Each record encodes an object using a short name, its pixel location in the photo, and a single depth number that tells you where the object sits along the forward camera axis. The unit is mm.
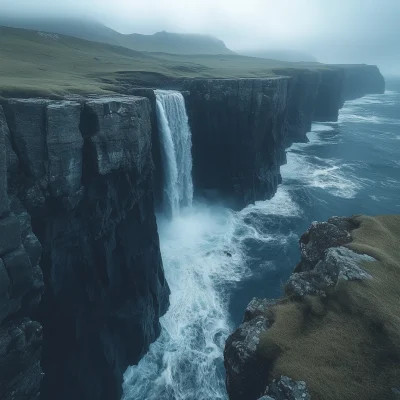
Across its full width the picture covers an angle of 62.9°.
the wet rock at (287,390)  10992
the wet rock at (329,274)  15133
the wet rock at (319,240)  17875
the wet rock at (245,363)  12680
